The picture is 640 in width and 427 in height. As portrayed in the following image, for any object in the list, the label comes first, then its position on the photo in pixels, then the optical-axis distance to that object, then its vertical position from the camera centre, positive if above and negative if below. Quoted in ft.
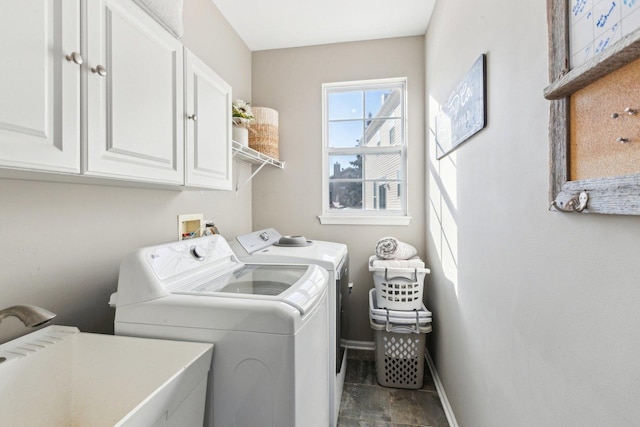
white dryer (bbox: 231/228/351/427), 5.75 -0.95
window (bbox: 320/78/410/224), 8.97 +1.88
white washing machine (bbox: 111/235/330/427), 3.02 -1.28
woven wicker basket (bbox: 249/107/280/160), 8.31 +2.29
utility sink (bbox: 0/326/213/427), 2.54 -1.53
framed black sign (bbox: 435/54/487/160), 4.27 +1.76
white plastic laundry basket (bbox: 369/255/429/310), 7.07 -1.83
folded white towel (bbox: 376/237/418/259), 7.72 -1.00
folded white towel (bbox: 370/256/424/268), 7.27 -1.29
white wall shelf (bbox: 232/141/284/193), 6.69 +1.47
